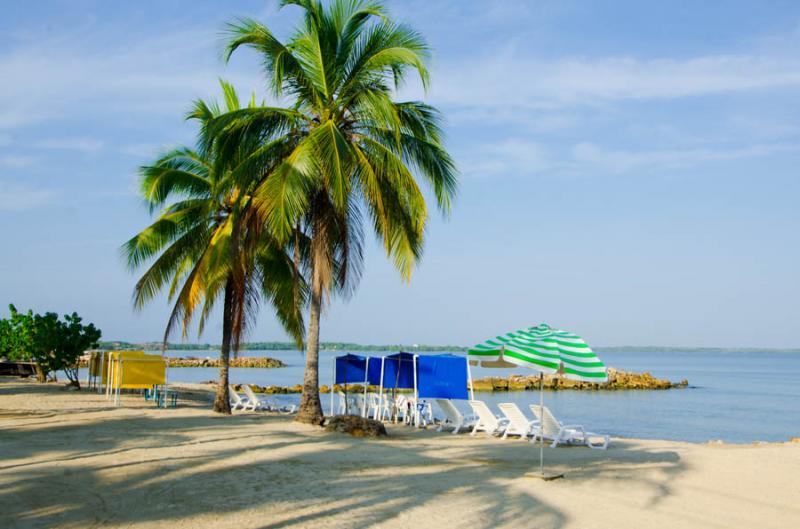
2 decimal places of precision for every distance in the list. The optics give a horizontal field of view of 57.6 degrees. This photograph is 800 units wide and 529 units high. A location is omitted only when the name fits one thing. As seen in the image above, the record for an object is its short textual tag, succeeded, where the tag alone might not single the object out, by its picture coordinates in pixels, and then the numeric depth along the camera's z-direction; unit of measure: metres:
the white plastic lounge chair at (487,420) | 16.78
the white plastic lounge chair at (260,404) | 22.89
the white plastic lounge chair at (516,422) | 15.90
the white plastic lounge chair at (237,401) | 23.55
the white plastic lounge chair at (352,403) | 20.72
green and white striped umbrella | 9.84
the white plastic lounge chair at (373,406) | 19.86
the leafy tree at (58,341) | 27.39
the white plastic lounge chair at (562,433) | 14.95
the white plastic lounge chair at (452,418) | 17.52
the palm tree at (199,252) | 18.92
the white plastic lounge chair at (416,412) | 18.77
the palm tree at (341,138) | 14.79
